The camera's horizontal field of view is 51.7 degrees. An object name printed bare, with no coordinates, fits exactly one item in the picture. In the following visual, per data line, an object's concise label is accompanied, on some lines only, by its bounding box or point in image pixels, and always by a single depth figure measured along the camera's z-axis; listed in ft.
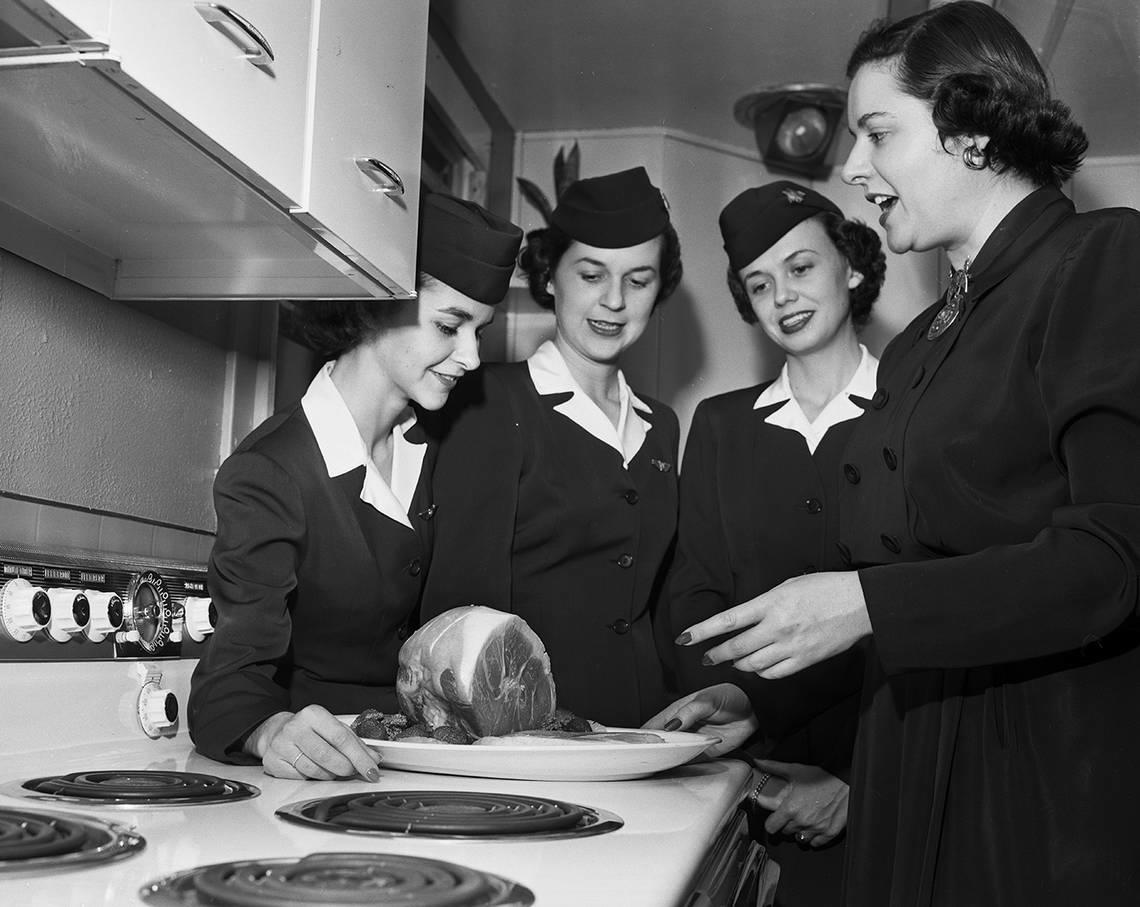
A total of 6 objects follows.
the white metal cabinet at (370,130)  4.24
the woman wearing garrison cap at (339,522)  4.06
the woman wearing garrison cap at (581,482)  5.88
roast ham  4.38
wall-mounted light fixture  9.45
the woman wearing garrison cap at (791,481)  5.72
